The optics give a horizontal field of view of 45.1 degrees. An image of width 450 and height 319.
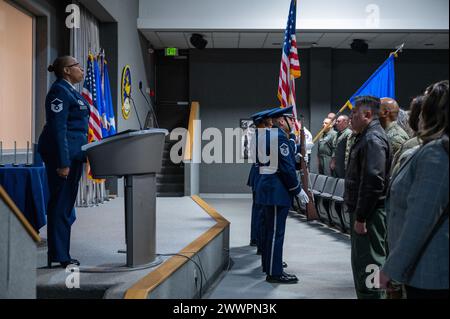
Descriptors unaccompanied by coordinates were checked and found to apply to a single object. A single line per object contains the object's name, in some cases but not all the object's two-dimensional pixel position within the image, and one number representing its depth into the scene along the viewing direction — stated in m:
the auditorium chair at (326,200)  7.35
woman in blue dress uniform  3.23
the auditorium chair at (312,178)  8.33
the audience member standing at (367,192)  3.10
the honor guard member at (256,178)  4.70
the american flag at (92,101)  6.65
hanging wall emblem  9.10
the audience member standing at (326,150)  9.09
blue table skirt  3.90
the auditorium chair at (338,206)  6.98
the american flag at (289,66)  5.99
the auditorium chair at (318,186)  7.81
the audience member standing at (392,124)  4.05
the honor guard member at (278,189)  4.29
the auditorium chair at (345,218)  6.81
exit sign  12.18
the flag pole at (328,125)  9.12
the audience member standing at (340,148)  7.18
